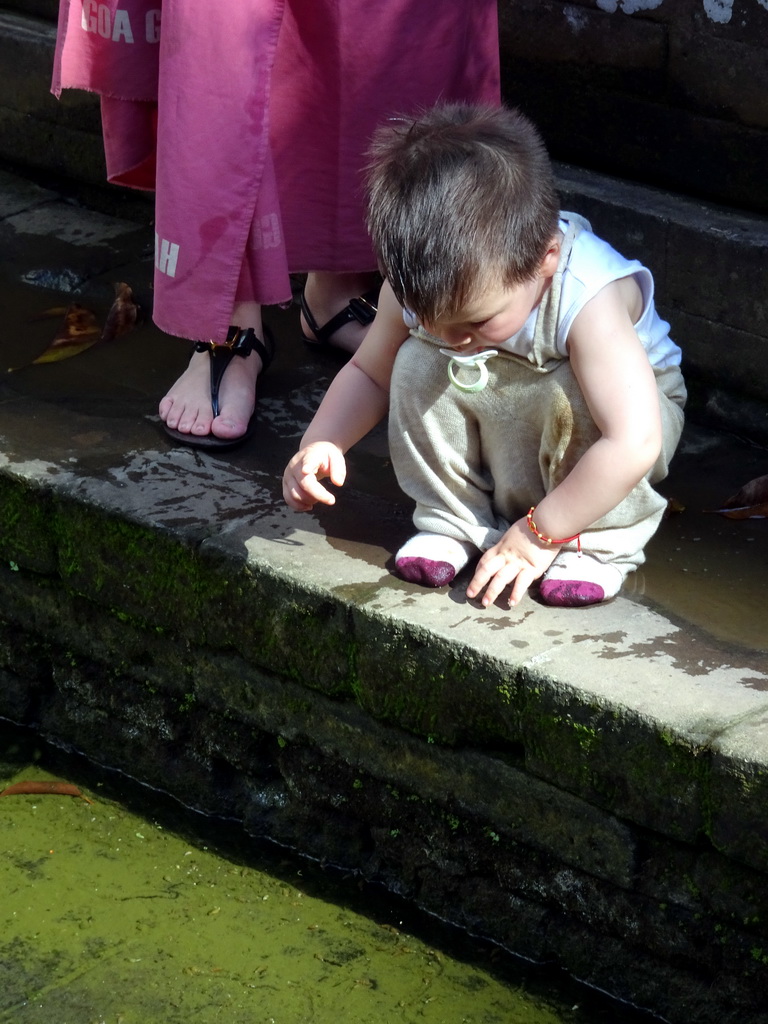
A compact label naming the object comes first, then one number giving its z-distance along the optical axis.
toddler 3.29
